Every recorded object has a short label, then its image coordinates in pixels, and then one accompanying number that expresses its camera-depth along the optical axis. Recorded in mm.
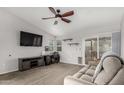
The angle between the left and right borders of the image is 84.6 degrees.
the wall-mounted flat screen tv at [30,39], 3472
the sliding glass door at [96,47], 3916
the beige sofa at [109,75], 842
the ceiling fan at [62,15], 2180
